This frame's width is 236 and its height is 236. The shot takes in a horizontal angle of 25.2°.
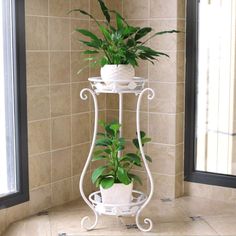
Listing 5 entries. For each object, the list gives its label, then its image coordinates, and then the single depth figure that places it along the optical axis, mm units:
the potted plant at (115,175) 3118
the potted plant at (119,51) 3039
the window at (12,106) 3238
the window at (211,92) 3674
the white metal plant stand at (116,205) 3102
